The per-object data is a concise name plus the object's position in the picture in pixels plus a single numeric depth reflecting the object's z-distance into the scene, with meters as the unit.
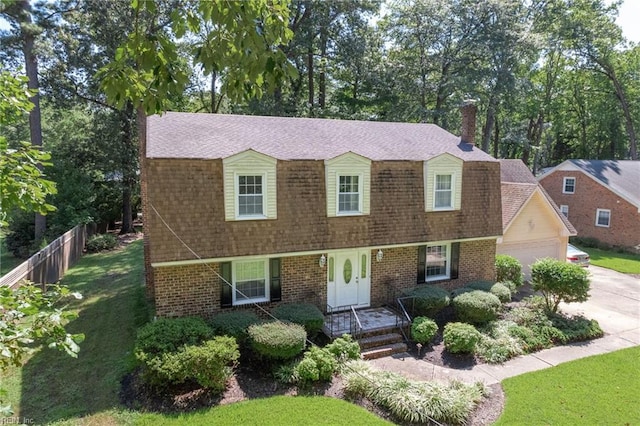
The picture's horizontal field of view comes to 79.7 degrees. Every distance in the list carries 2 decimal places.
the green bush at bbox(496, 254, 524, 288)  16.20
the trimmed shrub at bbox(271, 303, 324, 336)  10.88
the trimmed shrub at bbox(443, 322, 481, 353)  11.02
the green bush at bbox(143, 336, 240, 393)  8.53
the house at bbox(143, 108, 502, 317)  10.84
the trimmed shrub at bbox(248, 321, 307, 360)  9.59
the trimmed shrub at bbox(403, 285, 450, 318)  12.58
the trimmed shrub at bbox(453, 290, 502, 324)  12.48
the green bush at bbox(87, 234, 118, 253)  23.17
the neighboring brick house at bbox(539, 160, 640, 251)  26.17
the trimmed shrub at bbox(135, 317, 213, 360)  8.91
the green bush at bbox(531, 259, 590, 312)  12.98
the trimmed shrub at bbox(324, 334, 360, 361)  10.29
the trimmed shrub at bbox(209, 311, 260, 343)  10.15
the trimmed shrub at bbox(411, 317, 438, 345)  11.49
